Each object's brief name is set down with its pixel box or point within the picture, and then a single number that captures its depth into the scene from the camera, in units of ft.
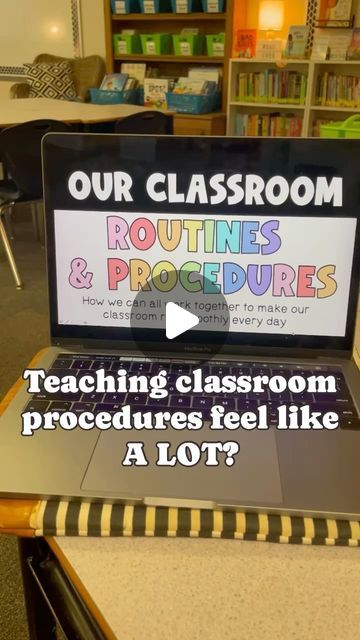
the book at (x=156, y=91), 15.43
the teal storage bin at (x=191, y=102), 14.57
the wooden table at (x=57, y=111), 9.33
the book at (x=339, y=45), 13.29
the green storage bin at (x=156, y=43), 15.75
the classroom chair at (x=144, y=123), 9.00
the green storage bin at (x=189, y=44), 15.29
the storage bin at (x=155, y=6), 15.49
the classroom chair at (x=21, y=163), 8.09
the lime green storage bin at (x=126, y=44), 16.25
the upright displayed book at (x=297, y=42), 13.87
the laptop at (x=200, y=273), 2.19
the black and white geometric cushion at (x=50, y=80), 16.58
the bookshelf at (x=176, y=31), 14.65
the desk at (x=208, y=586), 1.39
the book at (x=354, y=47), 13.12
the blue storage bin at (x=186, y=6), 15.06
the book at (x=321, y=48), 13.46
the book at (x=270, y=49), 13.94
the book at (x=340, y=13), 13.47
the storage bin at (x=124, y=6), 15.84
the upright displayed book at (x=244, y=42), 14.65
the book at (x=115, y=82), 15.84
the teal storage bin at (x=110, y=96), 15.64
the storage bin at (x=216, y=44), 14.99
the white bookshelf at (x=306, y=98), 13.56
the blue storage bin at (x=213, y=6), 14.53
